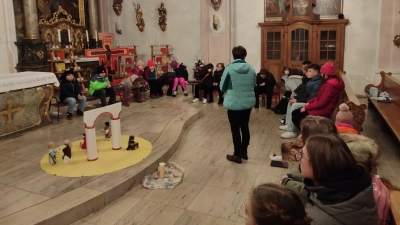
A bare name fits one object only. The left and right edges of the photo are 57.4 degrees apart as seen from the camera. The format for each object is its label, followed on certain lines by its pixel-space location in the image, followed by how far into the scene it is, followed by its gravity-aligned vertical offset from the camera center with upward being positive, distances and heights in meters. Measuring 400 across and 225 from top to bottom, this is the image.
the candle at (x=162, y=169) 4.62 -1.43
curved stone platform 3.42 -1.45
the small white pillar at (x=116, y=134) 5.17 -1.10
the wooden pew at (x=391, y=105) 5.67 -1.06
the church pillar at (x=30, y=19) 9.37 +0.98
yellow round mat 4.50 -1.37
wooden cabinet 10.48 +0.27
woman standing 4.84 -0.48
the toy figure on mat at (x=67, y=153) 4.70 -1.23
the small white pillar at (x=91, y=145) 4.73 -1.14
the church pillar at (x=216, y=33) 11.39 +0.63
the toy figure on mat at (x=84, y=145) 5.19 -1.25
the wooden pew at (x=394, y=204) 2.37 -1.08
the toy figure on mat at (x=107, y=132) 5.69 -1.17
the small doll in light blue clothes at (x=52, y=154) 4.67 -1.22
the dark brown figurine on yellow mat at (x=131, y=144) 5.28 -1.27
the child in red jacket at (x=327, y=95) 5.34 -0.64
